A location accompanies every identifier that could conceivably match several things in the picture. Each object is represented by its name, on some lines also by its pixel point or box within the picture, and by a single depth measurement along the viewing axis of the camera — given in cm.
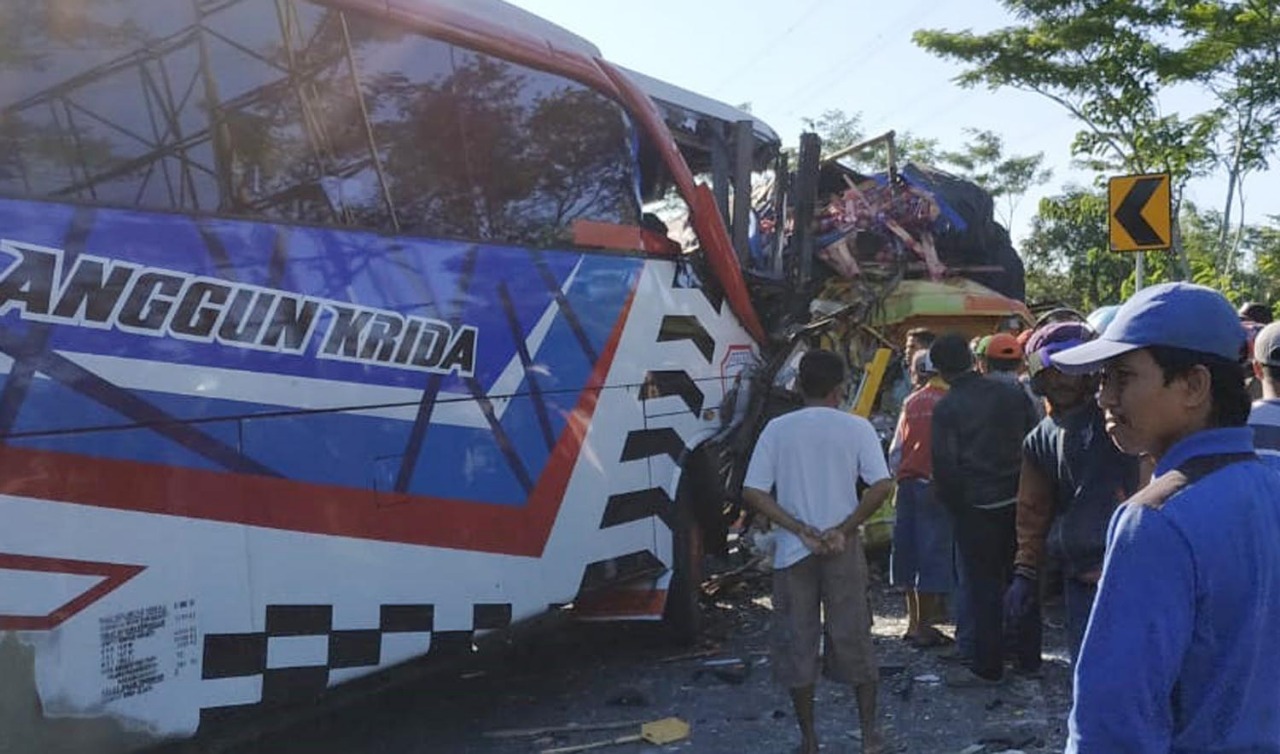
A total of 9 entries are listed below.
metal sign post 793
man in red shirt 692
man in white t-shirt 499
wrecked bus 362
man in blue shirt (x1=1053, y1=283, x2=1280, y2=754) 167
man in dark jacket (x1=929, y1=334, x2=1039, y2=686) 592
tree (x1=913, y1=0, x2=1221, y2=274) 1819
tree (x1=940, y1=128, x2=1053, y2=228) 3841
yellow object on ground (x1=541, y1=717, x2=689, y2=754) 539
